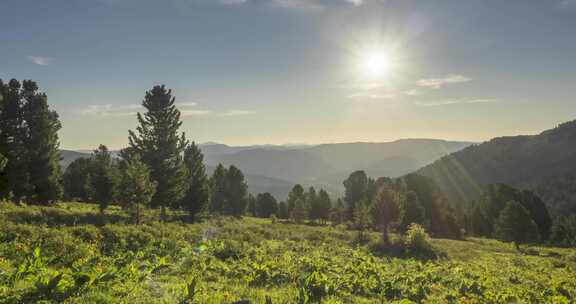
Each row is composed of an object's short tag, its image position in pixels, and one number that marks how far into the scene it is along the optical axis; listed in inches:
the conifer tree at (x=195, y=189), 1936.5
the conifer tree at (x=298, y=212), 2979.8
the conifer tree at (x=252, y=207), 4264.3
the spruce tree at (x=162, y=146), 1610.5
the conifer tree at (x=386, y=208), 1804.9
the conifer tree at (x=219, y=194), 3307.1
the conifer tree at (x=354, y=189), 3472.0
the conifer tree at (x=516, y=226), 2148.1
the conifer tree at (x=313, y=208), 3454.7
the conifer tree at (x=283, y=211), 3892.7
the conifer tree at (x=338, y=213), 3464.6
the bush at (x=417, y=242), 1439.5
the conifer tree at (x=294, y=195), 3697.8
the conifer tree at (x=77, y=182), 2608.3
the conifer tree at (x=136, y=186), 1258.6
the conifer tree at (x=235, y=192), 3324.3
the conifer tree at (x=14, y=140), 1472.7
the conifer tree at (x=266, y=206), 4033.0
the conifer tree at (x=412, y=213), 2578.7
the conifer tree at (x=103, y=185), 1567.4
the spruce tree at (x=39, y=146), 1561.3
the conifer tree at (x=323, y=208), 3447.3
